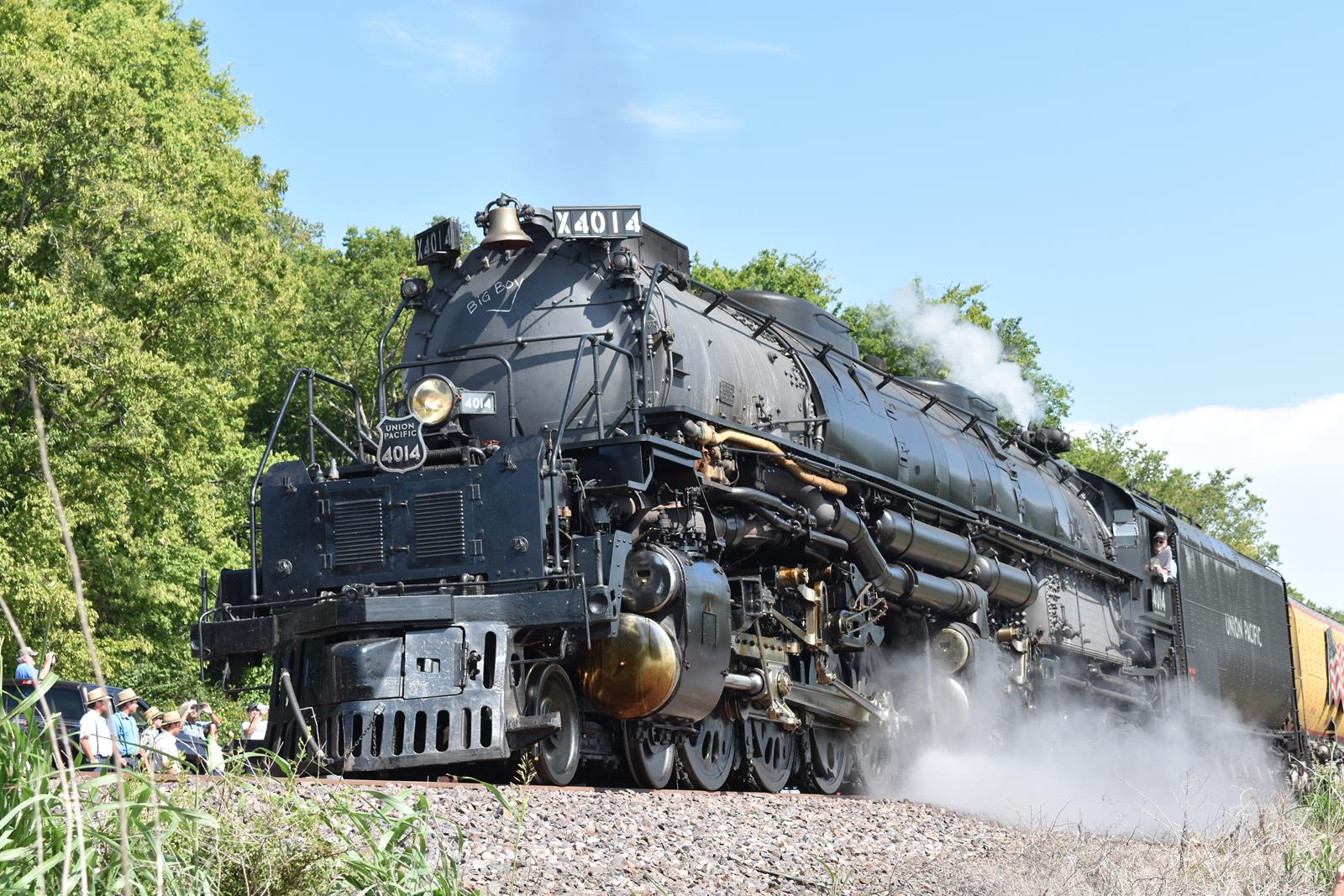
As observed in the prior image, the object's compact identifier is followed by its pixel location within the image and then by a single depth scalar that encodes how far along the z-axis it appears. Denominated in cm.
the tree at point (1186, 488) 5488
